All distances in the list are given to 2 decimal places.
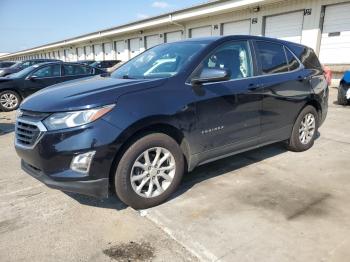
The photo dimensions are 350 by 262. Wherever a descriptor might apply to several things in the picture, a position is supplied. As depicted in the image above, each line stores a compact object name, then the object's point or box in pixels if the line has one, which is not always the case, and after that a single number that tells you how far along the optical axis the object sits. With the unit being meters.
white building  13.46
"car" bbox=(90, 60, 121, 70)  21.29
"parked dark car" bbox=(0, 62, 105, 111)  10.62
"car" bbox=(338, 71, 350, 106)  9.07
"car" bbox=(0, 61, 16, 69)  26.53
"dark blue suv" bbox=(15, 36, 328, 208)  2.96
